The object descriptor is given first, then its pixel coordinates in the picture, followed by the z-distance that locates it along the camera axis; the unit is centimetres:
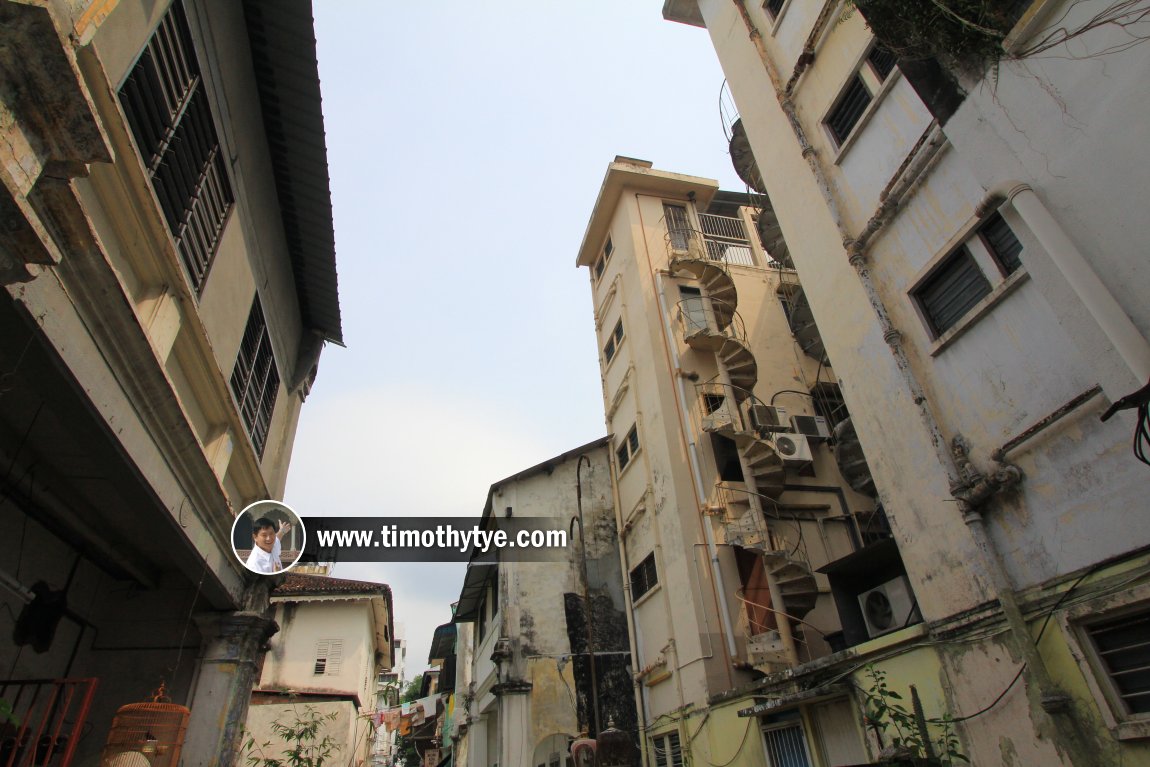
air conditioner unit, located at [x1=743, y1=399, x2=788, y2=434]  1520
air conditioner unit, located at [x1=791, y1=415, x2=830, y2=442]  1609
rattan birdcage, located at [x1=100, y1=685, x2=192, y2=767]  568
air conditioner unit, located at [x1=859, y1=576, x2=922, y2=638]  920
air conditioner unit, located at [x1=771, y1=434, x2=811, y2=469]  1473
